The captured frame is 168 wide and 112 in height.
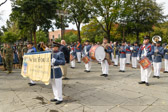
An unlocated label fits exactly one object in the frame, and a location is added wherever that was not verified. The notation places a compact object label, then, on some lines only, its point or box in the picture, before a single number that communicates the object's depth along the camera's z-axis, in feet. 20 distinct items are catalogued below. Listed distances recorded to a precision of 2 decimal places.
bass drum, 25.81
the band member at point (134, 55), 38.17
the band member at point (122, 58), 32.35
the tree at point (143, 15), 93.17
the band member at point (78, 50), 44.23
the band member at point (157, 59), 26.68
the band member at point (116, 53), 40.42
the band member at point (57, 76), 15.10
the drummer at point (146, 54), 21.72
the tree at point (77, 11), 73.15
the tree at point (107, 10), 80.89
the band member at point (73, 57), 36.76
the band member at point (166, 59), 31.95
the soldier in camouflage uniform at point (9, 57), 31.42
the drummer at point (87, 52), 31.55
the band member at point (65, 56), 21.55
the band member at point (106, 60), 26.73
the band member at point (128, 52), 39.86
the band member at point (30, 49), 22.50
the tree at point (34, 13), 58.18
